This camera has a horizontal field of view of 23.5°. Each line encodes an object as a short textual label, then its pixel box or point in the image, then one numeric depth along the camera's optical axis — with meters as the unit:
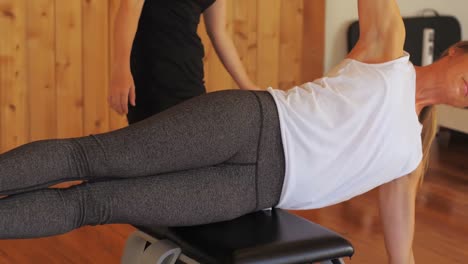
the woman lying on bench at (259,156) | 2.74
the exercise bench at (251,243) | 2.87
